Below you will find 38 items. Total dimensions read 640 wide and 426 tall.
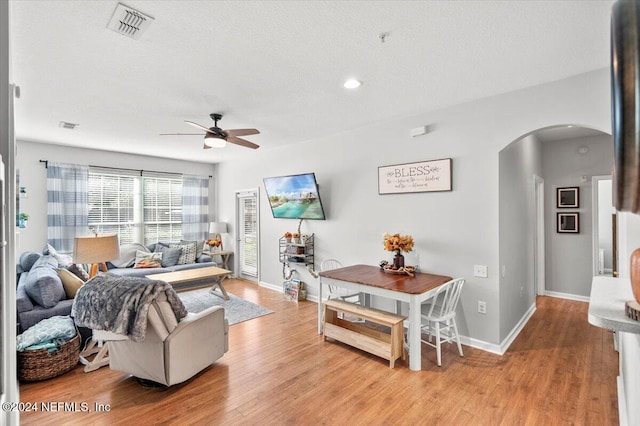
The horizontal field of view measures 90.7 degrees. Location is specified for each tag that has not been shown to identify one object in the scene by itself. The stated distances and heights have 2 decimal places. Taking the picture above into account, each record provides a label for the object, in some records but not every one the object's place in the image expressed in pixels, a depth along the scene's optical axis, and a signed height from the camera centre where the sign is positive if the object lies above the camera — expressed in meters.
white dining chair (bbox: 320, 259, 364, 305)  3.95 -1.03
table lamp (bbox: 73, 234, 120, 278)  3.15 -0.34
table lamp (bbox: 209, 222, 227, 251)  7.01 -0.31
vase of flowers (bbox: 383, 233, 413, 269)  3.58 -0.37
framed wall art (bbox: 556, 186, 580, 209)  4.98 +0.22
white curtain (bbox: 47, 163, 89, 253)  5.26 +0.20
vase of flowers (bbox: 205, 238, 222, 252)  7.00 -0.66
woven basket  2.69 -1.28
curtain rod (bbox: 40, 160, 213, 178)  5.23 +0.89
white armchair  2.52 -1.12
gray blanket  2.37 -0.69
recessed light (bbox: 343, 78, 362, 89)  2.84 +1.19
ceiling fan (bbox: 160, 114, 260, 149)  3.44 +0.89
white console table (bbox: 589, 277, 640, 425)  0.91 -0.33
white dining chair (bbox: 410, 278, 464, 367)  3.02 -1.00
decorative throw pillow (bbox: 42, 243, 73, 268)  4.63 -0.62
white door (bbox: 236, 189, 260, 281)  6.55 -0.41
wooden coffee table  4.65 -0.94
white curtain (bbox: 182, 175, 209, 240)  6.98 +0.17
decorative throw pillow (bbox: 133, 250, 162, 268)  5.67 -0.82
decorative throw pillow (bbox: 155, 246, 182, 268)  5.95 -0.78
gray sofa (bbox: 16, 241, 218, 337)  3.13 -0.80
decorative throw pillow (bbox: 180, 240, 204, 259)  6.40 -0.63
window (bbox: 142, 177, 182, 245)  6.47 +0.12
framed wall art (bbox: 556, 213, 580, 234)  5.02 -0.19
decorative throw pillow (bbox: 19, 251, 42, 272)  4.34 -0.62
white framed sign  3.53 +0.43
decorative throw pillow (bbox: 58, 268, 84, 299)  3.52 -0.76
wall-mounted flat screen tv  4.88 +0.28
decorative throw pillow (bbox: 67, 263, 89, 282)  4.02 -0.72
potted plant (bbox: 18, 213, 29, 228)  4.66 -0.05
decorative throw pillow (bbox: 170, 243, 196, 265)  6.10 -0.77
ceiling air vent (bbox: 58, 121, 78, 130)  4.04 +1.18
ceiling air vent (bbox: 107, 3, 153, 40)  1.85 +1.19
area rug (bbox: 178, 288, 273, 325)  4.46 -1.41
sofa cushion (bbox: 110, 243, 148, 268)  5.73 -0.75
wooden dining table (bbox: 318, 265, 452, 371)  2.90 -0.72
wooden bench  3.00 -1.24
